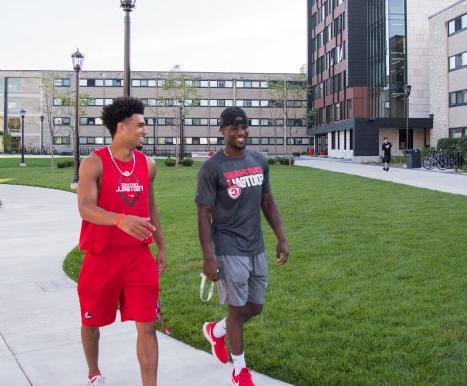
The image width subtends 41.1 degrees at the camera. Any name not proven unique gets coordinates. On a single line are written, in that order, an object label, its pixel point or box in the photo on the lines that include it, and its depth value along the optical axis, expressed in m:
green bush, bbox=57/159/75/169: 36.56
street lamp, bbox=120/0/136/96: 11.28
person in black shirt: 32.97
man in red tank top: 3.61
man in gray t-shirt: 4.00
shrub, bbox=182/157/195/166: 40.28
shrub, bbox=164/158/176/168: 40.00
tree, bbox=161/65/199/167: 62.94
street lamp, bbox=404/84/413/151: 40.16
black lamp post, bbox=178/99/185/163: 42.81
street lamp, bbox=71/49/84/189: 22.48
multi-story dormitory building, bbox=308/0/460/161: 55.84
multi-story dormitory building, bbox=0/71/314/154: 91.94
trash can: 36.94
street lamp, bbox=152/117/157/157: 84.01
